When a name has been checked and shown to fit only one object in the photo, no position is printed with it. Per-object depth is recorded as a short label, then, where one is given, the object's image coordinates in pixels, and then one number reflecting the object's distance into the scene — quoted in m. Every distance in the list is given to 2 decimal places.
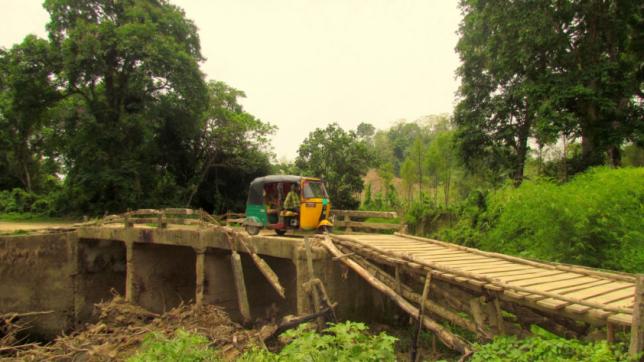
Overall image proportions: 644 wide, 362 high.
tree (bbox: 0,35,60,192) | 20.19
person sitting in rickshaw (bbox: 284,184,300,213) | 11.36
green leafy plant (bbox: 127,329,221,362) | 6.22
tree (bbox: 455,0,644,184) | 14.85
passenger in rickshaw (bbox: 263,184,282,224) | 11.80
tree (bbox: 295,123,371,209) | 21.03
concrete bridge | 5.97
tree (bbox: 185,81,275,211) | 27.30
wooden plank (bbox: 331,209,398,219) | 11.44
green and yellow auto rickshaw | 11.31
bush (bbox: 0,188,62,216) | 26.35
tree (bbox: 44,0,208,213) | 20.80
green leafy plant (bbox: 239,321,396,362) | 4.84
